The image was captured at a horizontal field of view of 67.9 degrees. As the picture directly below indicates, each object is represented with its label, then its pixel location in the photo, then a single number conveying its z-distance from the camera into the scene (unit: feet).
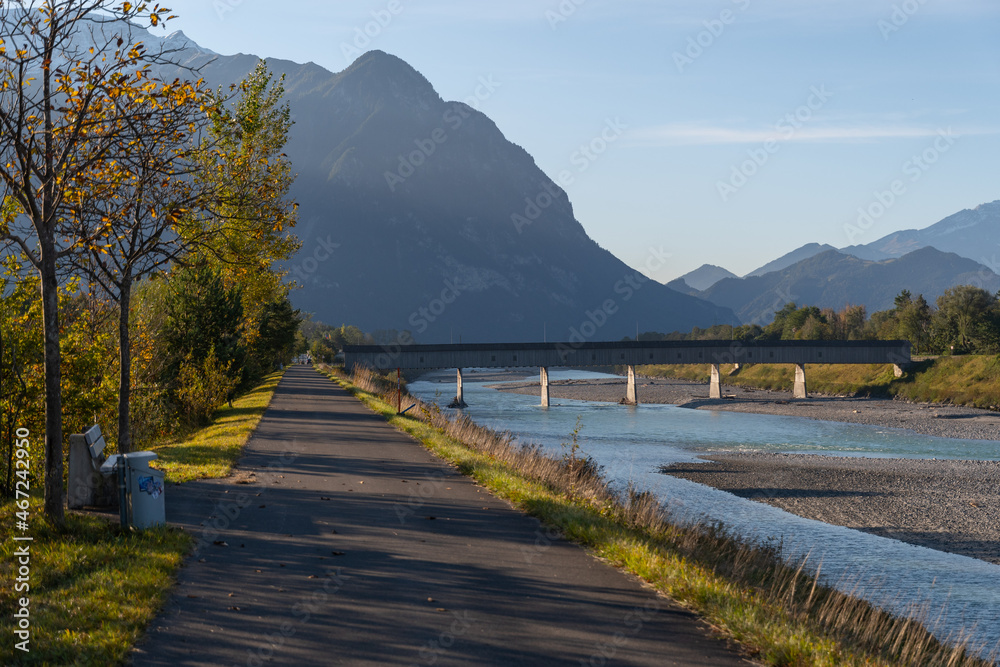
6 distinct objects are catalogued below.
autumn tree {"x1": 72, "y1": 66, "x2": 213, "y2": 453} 39.22
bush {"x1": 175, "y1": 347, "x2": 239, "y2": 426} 101.91
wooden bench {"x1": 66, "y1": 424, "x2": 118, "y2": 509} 39.83
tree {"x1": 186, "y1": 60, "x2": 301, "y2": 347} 54.61
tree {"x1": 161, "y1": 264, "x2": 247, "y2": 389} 109.50
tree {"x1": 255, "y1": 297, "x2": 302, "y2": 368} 179.22
